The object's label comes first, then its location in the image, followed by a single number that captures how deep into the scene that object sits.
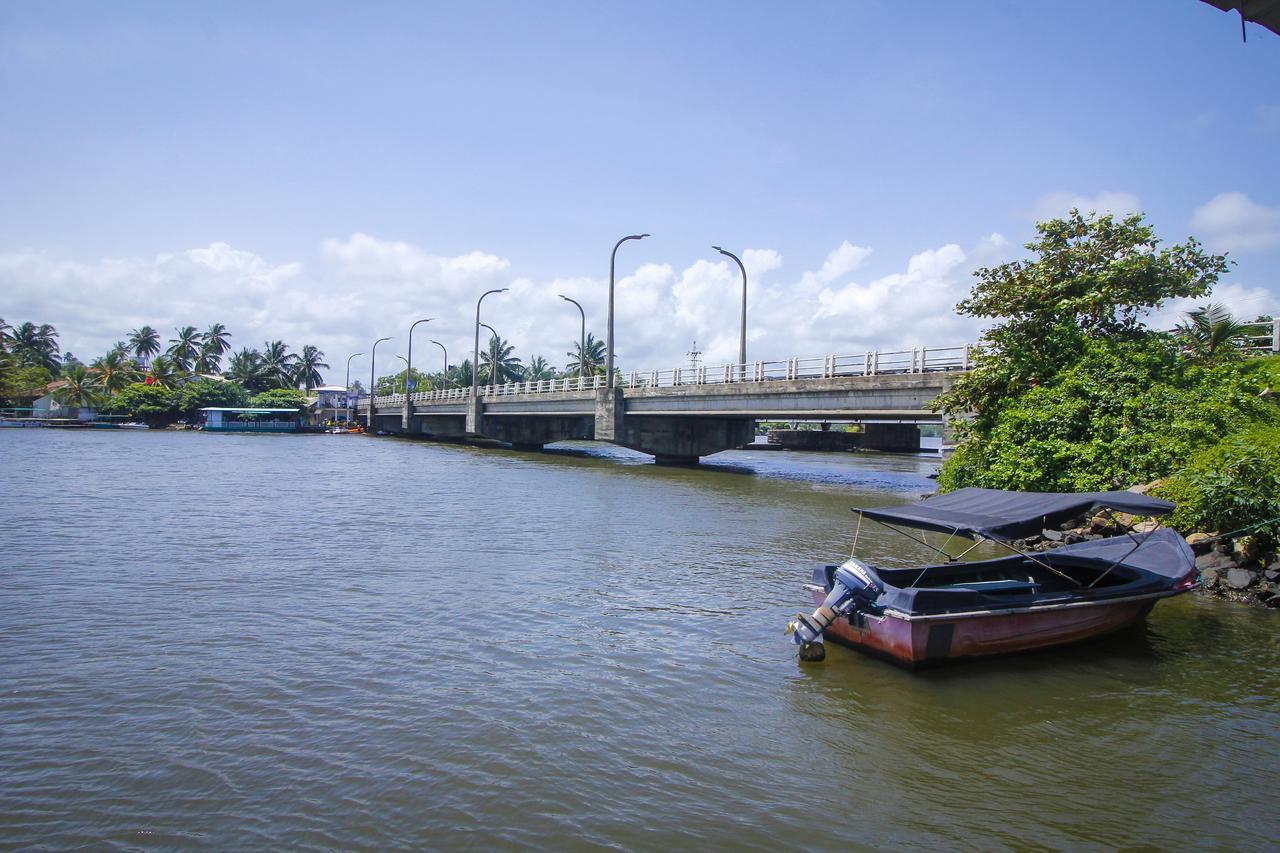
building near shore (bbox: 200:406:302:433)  92.06
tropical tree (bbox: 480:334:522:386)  106.31
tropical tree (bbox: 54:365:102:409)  95.81
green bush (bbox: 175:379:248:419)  97.38
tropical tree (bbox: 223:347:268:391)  117.69
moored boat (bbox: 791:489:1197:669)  9.52
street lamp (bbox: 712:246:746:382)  38.28
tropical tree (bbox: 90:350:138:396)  100.25
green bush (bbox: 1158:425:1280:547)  13.99
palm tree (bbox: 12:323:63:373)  110.25
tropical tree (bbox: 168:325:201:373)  117.25
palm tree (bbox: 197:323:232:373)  118.44
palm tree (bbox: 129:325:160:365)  124.00
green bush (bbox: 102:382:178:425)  95.19
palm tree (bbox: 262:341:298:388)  119.94
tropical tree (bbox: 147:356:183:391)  101.94
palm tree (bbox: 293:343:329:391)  129.75
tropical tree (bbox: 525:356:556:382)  116.93
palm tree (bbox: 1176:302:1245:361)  23.34
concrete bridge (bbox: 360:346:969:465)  30.52
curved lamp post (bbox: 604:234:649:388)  44.38
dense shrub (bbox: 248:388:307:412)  104.88
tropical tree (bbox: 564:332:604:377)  100.94
